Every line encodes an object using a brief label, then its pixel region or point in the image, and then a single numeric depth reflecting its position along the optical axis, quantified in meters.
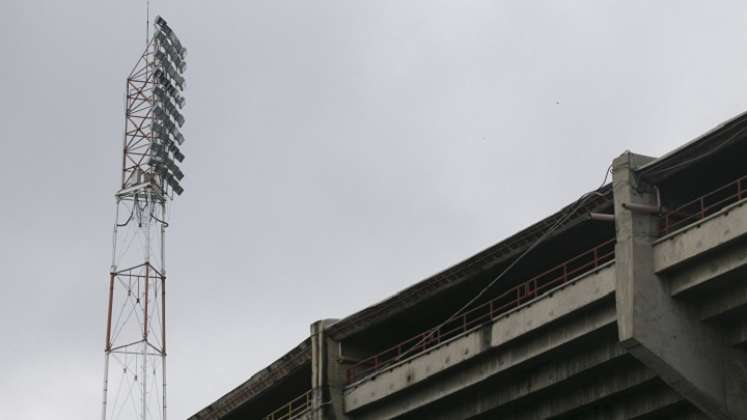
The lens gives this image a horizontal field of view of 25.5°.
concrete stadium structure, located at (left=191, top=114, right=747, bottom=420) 40.62
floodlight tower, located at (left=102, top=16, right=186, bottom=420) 77.56
